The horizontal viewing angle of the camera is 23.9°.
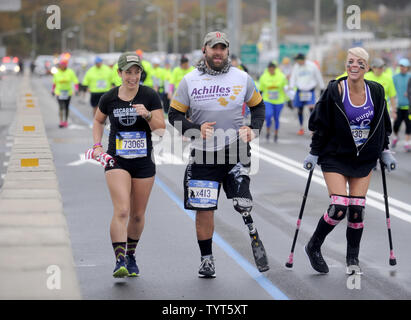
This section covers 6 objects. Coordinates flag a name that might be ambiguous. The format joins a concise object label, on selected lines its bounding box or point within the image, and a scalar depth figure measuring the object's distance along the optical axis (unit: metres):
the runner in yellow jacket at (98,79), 24.58
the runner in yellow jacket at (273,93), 21.58
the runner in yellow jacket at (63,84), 25.72
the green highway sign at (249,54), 45.97
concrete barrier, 6.11
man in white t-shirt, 7.91
